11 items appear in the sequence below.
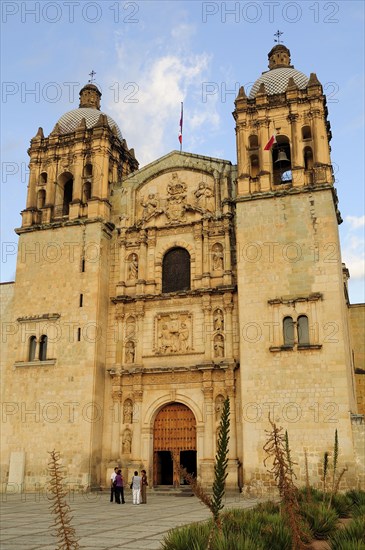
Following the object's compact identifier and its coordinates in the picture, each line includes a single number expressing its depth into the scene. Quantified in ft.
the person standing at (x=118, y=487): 55.21
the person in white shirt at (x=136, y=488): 54.08
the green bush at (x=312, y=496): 40.68
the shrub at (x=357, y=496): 45.06
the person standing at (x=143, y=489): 54.79
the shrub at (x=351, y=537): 22.13
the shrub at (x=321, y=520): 31.09
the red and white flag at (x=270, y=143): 73.77
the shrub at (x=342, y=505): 40.57
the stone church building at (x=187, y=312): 63.93
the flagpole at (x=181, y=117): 88.23
